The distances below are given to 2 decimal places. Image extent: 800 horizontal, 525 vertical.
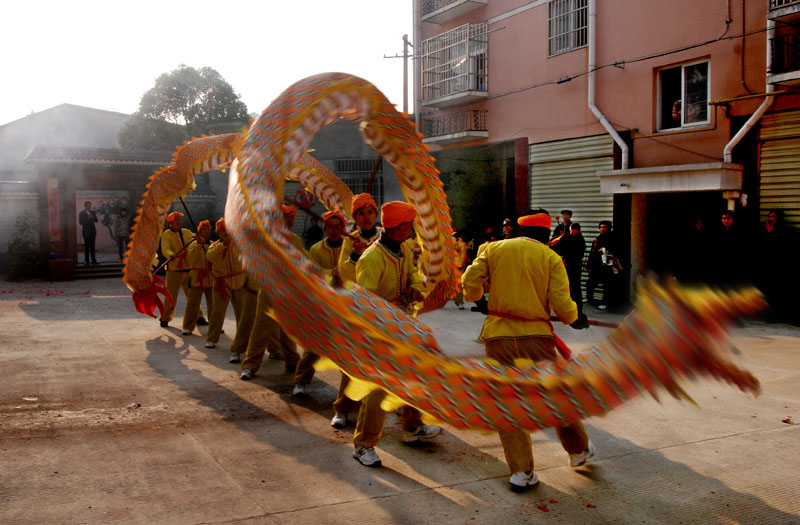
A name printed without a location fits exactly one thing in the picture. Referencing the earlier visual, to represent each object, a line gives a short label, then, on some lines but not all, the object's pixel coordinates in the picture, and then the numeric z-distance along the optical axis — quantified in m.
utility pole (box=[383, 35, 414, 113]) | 18.72
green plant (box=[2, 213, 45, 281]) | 16.92
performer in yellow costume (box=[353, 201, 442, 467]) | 4.25
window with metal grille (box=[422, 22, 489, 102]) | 16.33
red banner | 17.69
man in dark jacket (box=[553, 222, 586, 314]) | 10.73
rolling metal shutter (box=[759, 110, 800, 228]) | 9.84
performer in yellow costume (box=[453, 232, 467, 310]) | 11.66
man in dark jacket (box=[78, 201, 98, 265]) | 18.31
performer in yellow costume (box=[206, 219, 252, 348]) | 7.87
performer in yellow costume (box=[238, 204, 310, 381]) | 6.47
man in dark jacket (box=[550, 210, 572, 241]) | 11.62
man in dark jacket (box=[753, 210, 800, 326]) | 9.63
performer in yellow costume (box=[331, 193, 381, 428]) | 5.00
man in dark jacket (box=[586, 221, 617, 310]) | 11.35
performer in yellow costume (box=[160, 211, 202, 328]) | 9.48
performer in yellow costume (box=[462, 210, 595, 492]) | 3.91
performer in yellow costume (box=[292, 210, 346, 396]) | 6.18
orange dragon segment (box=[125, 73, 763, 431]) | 2.23
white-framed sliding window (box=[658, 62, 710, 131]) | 11.29
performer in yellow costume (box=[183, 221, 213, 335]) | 8.66
